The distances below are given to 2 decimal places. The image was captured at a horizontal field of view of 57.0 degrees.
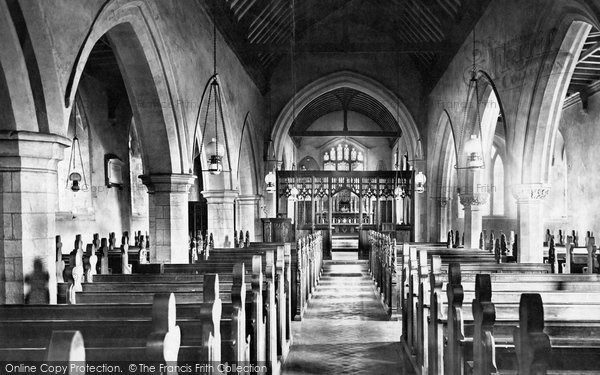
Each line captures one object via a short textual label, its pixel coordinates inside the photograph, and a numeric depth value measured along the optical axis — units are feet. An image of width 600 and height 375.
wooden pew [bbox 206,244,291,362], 16.83
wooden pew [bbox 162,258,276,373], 12.25
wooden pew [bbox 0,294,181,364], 5.41
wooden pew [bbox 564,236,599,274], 24.82
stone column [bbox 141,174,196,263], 27.35
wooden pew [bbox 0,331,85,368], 3.61
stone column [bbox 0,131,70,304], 14.47
